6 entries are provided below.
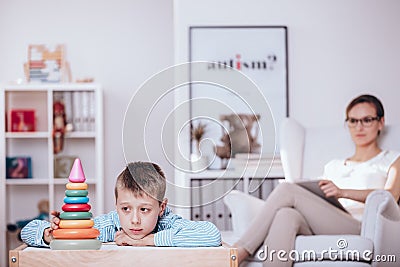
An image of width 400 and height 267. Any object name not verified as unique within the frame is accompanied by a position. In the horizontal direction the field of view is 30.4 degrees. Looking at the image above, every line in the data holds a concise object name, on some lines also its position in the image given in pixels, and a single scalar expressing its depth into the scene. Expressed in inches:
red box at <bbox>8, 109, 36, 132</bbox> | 209.5
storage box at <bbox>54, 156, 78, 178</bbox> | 209.3
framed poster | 180.1
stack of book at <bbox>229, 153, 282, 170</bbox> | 146.5
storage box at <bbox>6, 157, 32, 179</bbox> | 207.9
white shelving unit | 206.5
